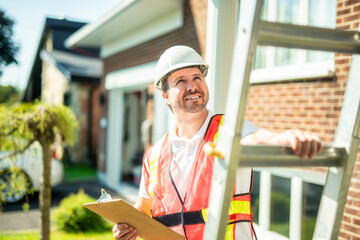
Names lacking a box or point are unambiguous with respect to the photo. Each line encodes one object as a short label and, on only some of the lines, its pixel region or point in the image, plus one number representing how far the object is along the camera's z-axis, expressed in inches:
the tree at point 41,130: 139.8
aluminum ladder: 40.5
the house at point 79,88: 528.1
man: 65.7
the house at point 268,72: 117.1
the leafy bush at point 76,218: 208.4
